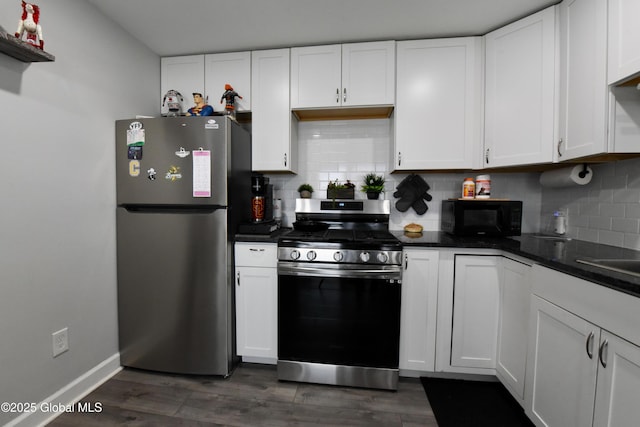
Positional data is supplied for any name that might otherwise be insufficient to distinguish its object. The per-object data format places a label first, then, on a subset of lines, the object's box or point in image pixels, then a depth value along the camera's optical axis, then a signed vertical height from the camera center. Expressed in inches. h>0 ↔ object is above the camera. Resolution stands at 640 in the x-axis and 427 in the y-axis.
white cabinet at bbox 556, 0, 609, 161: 51.3 +28.2
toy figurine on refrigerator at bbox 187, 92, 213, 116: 79.8 +30.3
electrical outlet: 57.5 -31.5
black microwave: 75.5 -2.7
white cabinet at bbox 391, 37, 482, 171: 75.7 +31.5
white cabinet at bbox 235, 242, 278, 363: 71.6 -26.0
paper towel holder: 65.1 +9.5
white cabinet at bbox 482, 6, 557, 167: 64.4 +31.0
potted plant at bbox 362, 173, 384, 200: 87.0 +7.0
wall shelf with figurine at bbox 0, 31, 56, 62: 44.4 +27.9
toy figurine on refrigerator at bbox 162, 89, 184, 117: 82.2 +32.7
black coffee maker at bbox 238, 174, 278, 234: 80.4 +1.1
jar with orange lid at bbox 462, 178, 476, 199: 79.0 +5.8
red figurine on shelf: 48.1 +33.3
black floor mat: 56.8 -46.9
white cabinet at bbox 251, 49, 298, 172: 81.7 +29.7
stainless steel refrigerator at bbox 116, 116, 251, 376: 67.5 -9.5
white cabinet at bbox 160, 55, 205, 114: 85.5 +42.9
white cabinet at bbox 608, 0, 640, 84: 45.0 +31.0
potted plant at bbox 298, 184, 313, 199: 91.2 +5.4
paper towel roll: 65.1 +8.7
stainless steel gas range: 64.7 -26.4
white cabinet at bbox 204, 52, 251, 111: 83.4 +42.0
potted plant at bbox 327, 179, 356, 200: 87.1 +5.2
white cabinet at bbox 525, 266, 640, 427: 34.1 -22.7
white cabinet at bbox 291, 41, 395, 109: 77.7 +40.3
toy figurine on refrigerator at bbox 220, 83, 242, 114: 80.3 +33.3
